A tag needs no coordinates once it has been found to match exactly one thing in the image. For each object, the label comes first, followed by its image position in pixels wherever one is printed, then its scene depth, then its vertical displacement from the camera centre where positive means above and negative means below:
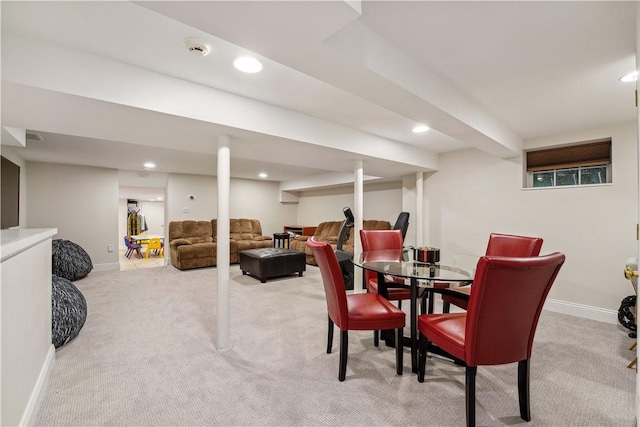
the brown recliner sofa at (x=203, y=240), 5.71 -0.64
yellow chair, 7.91 -0.90
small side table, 7.40 -0.75
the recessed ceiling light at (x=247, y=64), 1.77 +0.98
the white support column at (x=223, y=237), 2.46 -0.21
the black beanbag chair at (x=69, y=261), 4.47 -0.79
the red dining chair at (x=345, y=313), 1.95 -0.72
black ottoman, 4.80 -0.89
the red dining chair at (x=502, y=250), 2.36 -0.33
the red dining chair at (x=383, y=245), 2.68 -0.38
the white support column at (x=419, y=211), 4.71 +0.04
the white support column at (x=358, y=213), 3.88 +0.00
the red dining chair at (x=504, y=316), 1.38 -0.54
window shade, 3.29 +0.72
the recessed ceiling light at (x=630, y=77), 1.95 +0.98
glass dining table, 2.03 -0.46
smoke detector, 1.56 +0.97
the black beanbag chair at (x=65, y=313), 2.37 -0.91
